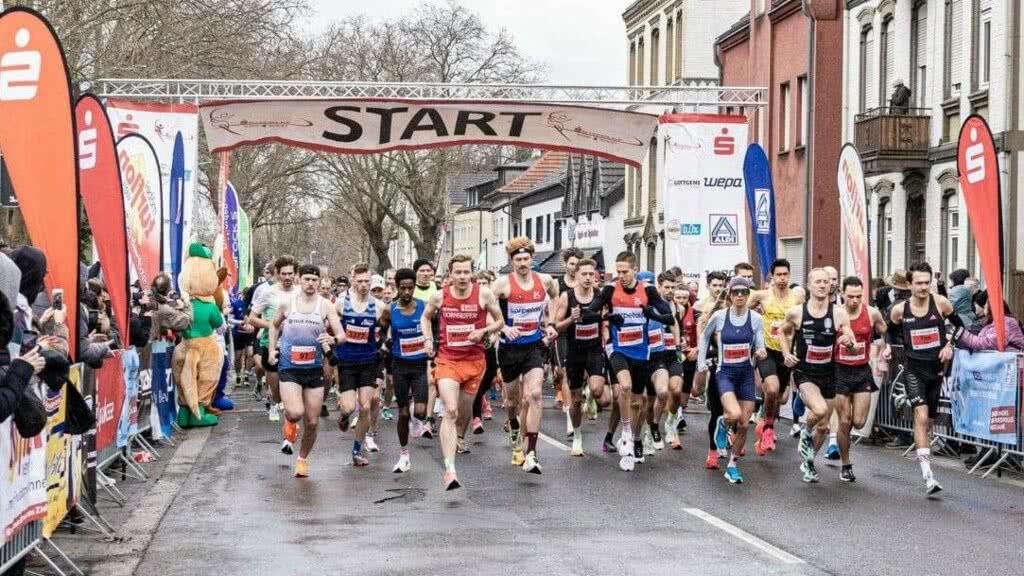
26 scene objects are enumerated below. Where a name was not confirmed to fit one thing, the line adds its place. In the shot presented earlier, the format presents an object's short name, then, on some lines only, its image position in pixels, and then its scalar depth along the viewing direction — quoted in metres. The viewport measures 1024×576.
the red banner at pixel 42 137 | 9.46
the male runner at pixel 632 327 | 15.82
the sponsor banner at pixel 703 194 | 25.70
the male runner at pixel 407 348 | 15.63
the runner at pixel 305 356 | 14.69
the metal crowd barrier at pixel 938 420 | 15.24
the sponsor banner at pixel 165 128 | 23.55
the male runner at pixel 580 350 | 16.14
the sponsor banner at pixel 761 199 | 23.69
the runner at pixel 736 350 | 15.02
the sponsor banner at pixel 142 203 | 17.41
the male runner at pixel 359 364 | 15.75
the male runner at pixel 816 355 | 14.41
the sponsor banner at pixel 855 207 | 19.14
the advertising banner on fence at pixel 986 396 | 15.29
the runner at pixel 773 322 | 16.70
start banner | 25.34
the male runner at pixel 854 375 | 14.36
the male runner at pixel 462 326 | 14.38
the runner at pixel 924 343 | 14.75
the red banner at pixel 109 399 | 12.80
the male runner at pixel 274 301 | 19.22
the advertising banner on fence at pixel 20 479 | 8.37
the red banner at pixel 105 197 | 11.71
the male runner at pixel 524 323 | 14.97
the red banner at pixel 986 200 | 15.60
